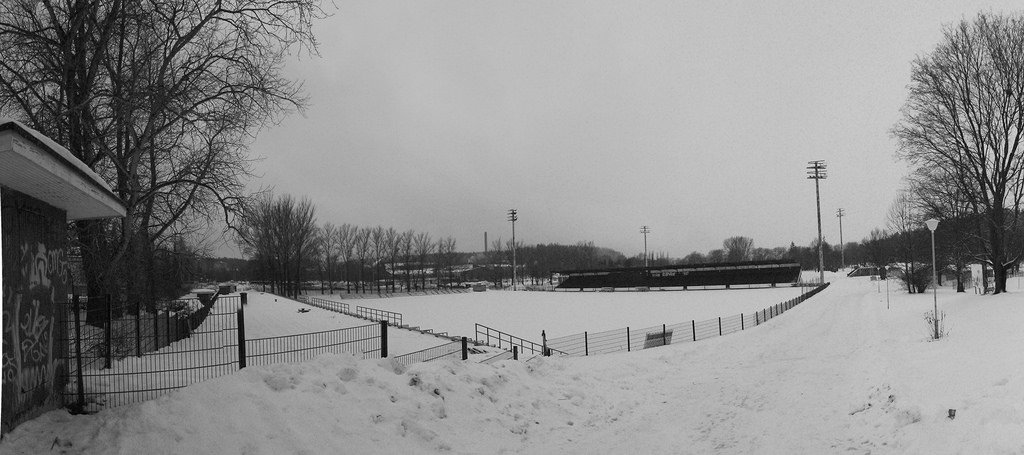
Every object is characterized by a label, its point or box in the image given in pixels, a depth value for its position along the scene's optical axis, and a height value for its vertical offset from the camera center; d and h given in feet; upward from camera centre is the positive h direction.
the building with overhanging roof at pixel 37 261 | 20.10 +0.10
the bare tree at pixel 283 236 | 235.61 +7.99
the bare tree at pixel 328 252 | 321.60 +0.14
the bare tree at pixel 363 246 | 341.62 +3.18
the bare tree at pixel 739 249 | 494.59 -10.36
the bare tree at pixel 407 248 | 345.82 +0.88
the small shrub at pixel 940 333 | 45.29 -8.71
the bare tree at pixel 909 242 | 142.00 -3.13
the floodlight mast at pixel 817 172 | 222.69 +25.69
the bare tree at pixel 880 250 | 255.29 -9.05
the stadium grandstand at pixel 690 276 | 248.11 -17.63
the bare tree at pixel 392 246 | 346.33 +2.50
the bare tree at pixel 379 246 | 347.15 +2.67
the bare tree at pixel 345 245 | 333.21 +4.12
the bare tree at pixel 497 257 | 413.18 -9.64
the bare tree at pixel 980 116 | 79.77 +17.37
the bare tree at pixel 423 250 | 356.01 -0.74
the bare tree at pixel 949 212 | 102.22 +3.74
